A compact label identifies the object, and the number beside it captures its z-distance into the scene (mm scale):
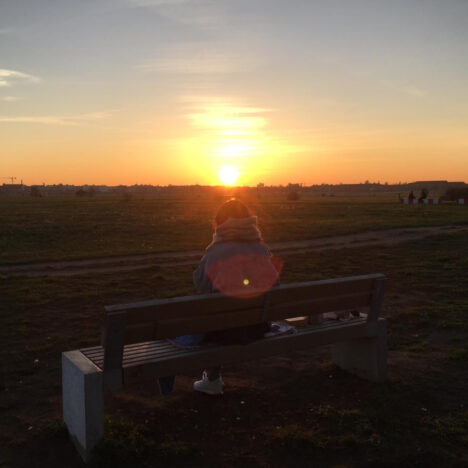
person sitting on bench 4312
